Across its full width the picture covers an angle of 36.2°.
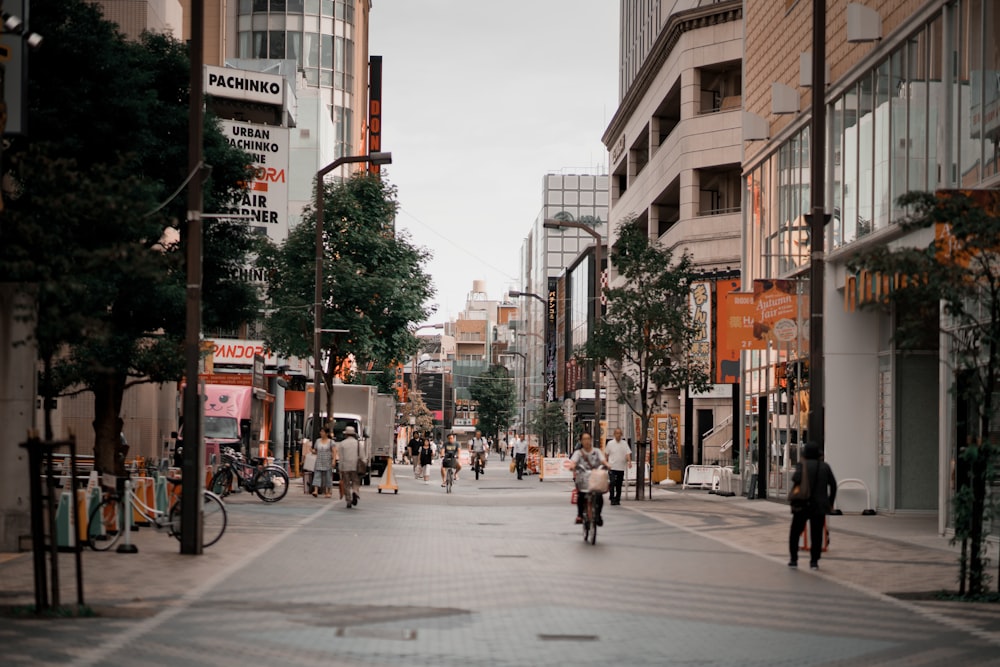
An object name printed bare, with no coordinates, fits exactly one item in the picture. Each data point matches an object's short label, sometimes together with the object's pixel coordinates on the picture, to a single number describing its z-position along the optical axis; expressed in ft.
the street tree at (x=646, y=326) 132.98
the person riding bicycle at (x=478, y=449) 207.21
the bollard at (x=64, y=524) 61.52
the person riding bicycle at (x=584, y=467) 78.69
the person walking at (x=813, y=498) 63.21
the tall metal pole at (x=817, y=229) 71.41
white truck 181.06
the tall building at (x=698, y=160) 193.98
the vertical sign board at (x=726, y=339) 121.29
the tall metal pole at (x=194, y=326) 64.69
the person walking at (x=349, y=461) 112.37
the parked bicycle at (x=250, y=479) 115.75
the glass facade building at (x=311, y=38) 315.78
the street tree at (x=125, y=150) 87.51
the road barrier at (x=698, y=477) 160.25
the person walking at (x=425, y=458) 198.29
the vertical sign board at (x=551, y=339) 413.80
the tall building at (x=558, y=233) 504.43
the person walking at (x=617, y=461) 119.65
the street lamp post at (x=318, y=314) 140.97
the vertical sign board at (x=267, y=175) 158.61
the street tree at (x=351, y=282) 171.42
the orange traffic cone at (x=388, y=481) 139.13
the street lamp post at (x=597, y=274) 157.17
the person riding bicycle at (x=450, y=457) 148.05
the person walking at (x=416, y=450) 205.77
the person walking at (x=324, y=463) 125.49
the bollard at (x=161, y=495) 74.74
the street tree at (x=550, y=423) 289.94
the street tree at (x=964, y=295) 50.29
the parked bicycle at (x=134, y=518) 65.87
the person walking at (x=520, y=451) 208.95
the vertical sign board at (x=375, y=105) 330.13
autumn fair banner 116.67
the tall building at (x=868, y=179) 82.64
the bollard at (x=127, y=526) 63.87
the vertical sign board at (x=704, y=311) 180.04
